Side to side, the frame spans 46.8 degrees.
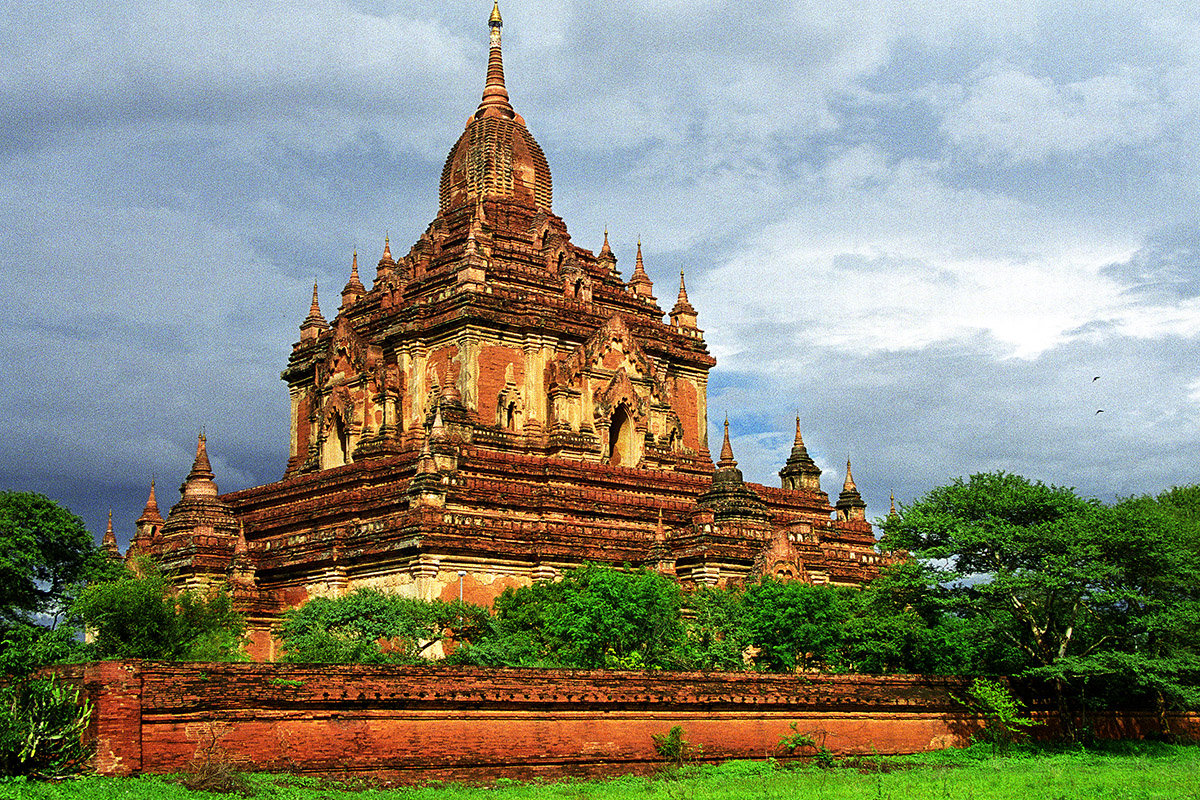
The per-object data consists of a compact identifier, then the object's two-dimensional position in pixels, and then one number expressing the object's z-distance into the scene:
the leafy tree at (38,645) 28.01
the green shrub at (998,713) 29.73
